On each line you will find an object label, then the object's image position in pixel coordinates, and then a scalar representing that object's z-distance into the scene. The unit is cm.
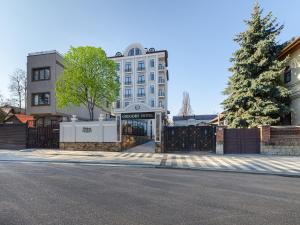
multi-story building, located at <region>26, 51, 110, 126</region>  2791
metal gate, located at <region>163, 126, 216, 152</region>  1708
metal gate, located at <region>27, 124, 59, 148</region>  2027
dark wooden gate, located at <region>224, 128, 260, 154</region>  1614
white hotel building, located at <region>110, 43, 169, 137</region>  5647
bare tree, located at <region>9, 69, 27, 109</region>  4119
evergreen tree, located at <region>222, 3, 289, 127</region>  1748
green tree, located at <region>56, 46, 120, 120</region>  2391
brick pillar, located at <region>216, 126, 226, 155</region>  1644
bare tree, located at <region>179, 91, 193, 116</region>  6612
